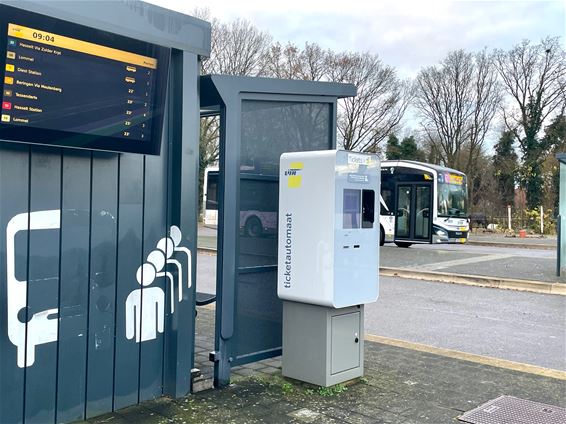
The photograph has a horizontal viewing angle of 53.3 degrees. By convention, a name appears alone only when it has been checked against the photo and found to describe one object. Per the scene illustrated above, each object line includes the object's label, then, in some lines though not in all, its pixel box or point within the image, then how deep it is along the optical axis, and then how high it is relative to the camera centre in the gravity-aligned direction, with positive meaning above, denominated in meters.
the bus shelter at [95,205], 3.46 +0.04
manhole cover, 4.23 -1.54
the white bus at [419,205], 21.12 +0.33
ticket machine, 4.65 -0.39
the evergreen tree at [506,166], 44.00 +3.83
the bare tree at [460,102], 44.09 +8.82
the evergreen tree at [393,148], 44.12 +5.11
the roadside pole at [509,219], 35.06 -0.27
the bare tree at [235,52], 34.47 +9.85
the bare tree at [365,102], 38.38 +7.69
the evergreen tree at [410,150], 44.86 +5.10
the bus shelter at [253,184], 4.75 +0.25
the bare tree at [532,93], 42.25 +9.43
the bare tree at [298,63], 35.81 +9.77
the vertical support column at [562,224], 12.21 -0.19
